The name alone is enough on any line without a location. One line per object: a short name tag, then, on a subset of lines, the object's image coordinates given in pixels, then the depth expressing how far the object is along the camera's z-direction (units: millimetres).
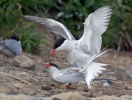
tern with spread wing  12516
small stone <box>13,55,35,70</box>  13148
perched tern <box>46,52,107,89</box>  11281
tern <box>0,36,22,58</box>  13898
